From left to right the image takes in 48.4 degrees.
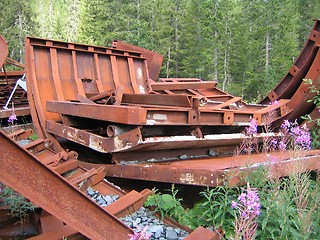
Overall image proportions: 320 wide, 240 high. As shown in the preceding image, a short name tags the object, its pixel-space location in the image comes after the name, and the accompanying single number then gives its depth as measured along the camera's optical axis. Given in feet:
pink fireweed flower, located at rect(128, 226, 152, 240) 5.58
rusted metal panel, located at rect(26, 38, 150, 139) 17.52
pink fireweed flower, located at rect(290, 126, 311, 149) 10.45
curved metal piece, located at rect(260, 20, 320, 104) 17.85
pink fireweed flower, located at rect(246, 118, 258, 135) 11.38
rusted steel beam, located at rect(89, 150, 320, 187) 10.37
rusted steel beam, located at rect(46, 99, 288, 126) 10.88
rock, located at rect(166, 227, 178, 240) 9.21
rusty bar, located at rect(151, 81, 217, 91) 23.21
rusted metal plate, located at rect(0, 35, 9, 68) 7.15
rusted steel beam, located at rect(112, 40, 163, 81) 28.17
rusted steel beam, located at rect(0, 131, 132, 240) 6.44
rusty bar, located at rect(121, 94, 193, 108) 12.61
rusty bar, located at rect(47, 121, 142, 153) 11.29
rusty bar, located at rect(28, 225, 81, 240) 8.48
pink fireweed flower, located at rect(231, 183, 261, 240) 6.29
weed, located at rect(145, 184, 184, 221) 10.29
